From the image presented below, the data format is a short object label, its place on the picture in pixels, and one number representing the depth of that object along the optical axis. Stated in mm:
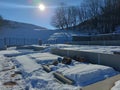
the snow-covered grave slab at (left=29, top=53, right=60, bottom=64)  3725
